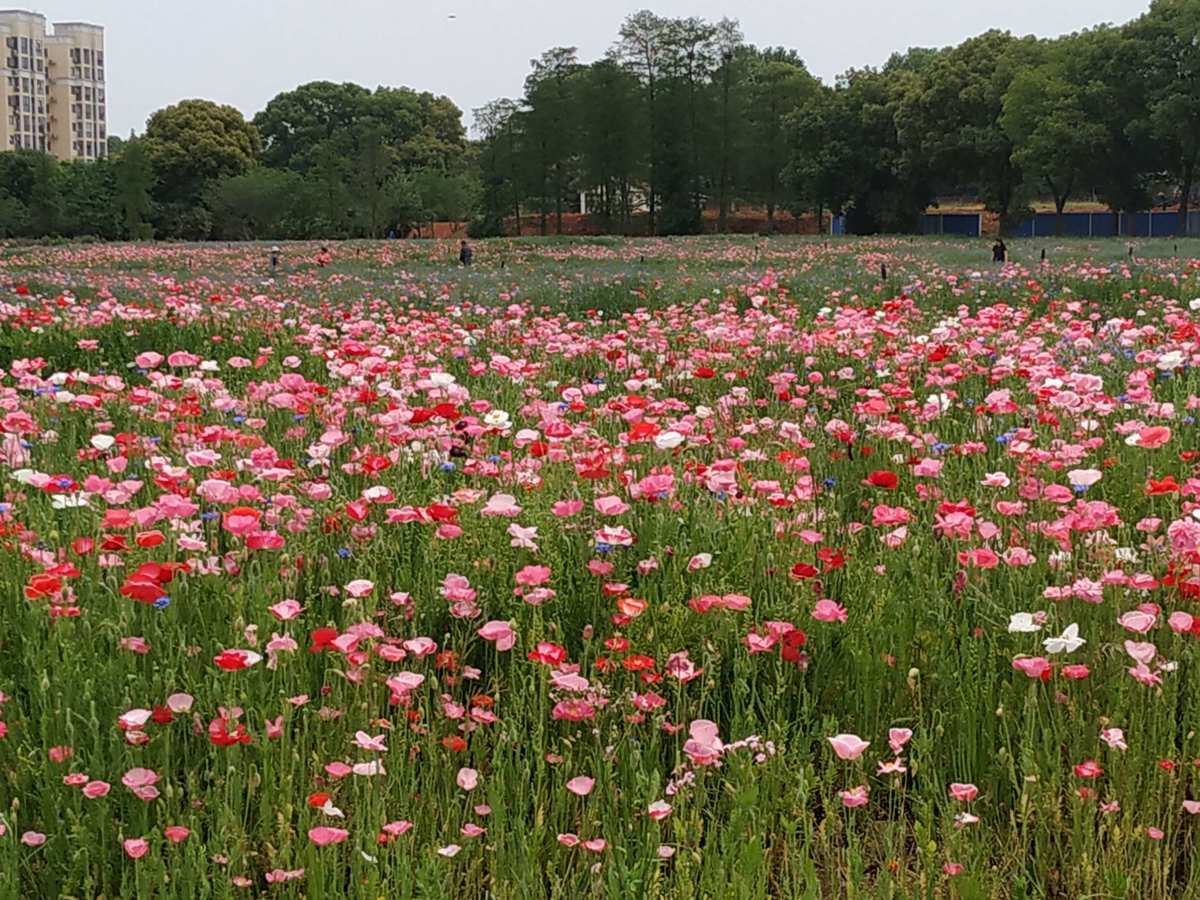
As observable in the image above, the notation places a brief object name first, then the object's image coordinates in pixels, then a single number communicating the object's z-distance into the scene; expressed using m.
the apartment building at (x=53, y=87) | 175.38
